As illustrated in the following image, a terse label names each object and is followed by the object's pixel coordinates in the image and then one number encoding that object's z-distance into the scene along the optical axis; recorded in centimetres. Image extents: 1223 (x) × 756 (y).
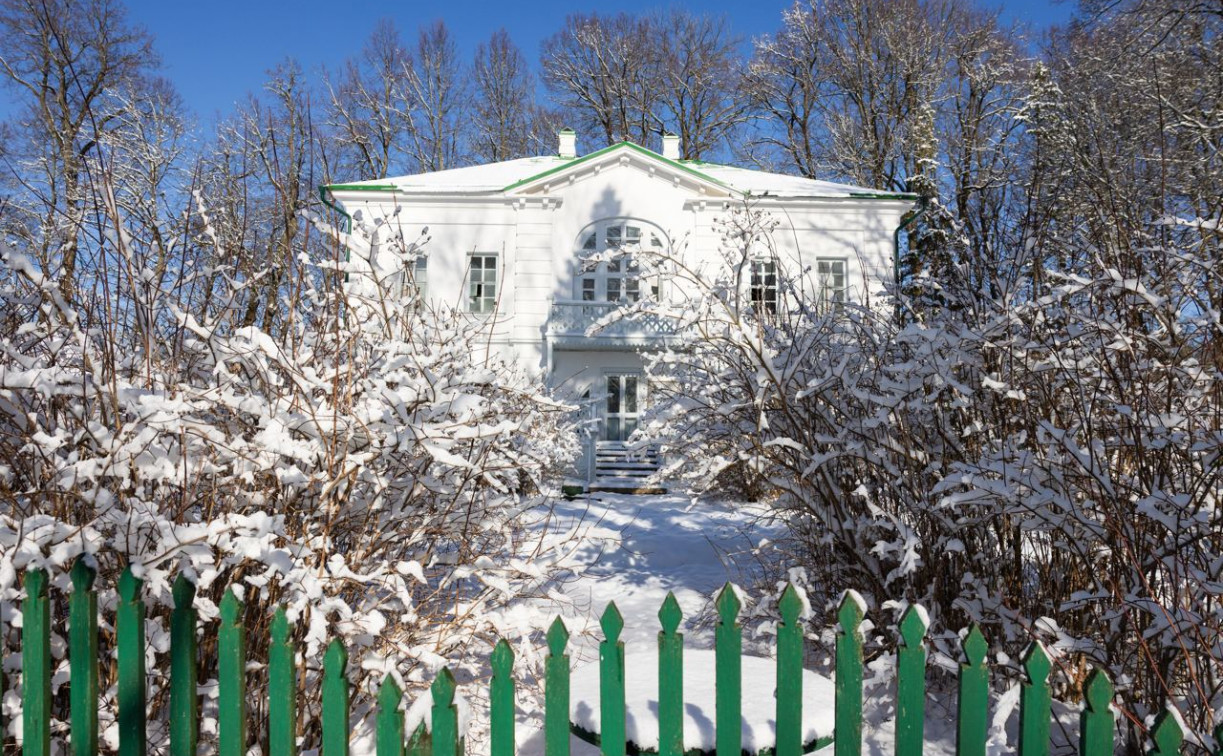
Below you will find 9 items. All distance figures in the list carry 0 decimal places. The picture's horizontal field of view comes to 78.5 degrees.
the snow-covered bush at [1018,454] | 279
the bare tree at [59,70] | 1738
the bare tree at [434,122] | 2639
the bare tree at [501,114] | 2792
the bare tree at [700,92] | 2731
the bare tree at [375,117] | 2458
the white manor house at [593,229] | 1614
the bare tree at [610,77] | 2789
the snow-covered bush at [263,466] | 245
